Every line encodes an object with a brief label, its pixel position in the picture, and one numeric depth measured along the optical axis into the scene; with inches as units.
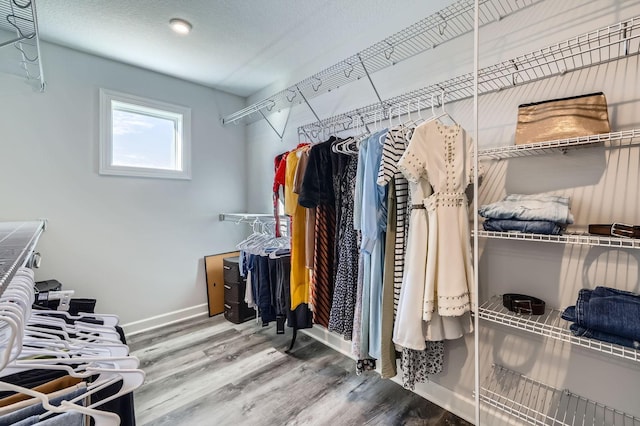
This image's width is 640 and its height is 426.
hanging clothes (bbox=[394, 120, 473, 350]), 48.0
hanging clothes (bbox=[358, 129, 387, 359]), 54.9
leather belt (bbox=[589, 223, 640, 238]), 37.2
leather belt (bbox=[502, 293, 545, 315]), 47.9
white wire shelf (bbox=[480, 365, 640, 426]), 45.5
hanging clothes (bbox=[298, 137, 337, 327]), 68.6
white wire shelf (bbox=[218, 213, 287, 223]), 115.9
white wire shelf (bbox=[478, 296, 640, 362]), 37.0
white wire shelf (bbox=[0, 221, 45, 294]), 23.6
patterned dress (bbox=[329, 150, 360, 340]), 64.9
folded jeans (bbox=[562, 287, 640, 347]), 36.0
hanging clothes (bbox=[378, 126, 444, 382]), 52.6
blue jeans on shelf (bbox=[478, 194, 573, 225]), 42.3
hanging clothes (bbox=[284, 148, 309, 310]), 77.0
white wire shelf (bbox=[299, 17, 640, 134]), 43.2
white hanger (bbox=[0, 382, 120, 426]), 18.0
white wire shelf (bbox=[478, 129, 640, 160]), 38.4
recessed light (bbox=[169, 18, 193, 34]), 75.3
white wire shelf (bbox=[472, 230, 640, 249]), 36.8
